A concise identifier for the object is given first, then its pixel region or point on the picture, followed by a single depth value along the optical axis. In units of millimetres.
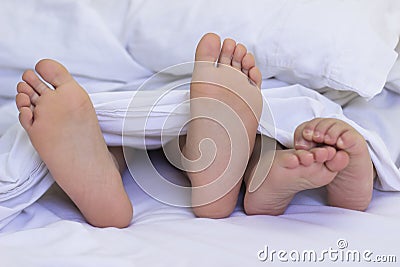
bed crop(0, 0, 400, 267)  1006
